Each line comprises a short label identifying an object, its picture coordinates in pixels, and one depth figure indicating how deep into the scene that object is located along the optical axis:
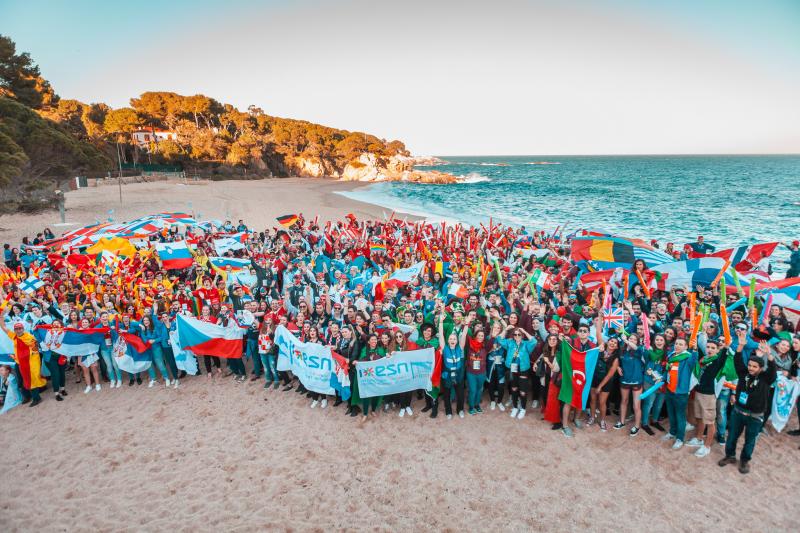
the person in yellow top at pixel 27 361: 7.91
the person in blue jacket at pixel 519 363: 7.11
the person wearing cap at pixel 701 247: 12.41
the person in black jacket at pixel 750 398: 5.32
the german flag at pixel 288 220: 18.46
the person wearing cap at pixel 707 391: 5.90
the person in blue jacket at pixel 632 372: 6.38
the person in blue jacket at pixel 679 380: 6.01
